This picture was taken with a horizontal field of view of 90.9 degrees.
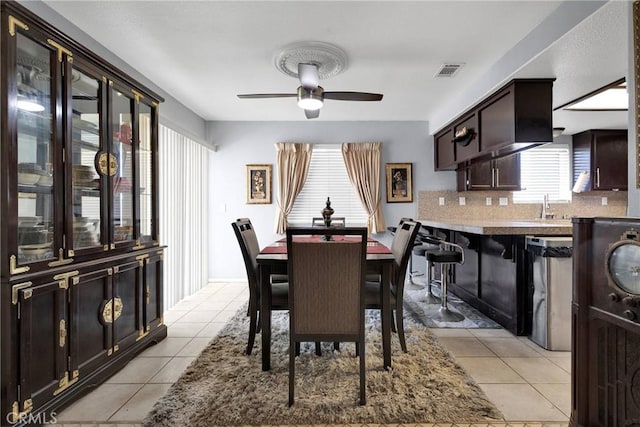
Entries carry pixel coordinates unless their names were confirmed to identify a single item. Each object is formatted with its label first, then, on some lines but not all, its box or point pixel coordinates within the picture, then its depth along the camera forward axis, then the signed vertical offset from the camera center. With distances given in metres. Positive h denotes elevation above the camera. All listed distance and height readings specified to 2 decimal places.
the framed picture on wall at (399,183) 4.73 +0.44
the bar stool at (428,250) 3.18 -0.41
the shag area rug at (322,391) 1.64 -1.05
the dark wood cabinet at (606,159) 4.53 +0.77
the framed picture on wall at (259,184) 4.71 +0.44
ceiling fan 2.55 +0.99
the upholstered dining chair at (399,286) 2.15 -0.53
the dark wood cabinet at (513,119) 2.69 +0.86
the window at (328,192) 4.75 +0.31
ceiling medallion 2.51 +1.31
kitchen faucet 4.62 +0.03
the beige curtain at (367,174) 4.64 +0.57
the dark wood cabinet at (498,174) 4.38 +0.53
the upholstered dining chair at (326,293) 1.67 -0.44
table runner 2.29 -0.28
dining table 2.03 -0.51
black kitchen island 2.66 -0.55
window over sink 4.75 +0.55
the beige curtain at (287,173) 4.65 +0.59
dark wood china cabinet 1.45 -0.05
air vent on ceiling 2.87 +1.34
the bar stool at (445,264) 2.95 -0.51
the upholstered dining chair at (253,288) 2.16 -0.55
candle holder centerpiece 2.82 -0.01
